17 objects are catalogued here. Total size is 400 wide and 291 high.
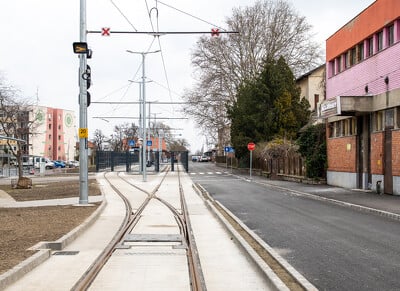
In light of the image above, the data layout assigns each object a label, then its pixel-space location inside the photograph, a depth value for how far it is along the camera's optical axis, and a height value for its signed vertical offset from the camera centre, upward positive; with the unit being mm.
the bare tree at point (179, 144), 149450 +3253
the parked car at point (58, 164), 88119 -1450
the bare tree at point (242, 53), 52906 +10437
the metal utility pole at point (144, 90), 38312 +4735
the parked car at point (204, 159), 130512 -889
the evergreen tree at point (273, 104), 47500 +4717
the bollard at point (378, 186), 23234 -1348
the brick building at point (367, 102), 22406 +2455
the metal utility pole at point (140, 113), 49988 +4068
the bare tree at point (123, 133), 99838 +4394
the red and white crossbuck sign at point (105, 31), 17906 +4195
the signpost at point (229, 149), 60150 +735
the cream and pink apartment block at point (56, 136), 111250 +4441
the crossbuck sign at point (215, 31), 16488 +3892
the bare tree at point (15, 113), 40231 +3526
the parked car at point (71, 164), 91638 -1528
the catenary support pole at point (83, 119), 18656 +1298
